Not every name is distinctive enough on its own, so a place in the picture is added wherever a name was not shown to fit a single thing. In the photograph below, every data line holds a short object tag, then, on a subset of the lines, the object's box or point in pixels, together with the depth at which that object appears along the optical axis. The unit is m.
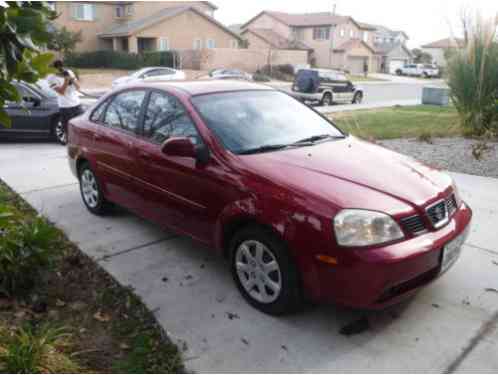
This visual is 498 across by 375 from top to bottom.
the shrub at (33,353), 2.49
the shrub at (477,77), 8.82
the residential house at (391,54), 68.88
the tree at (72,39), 34.72
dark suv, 20.16
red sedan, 2.86
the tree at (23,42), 2.21
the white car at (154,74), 22.58
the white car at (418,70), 57.65
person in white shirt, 8.38
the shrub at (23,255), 3.31
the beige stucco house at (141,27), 41.09
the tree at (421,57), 73.80
